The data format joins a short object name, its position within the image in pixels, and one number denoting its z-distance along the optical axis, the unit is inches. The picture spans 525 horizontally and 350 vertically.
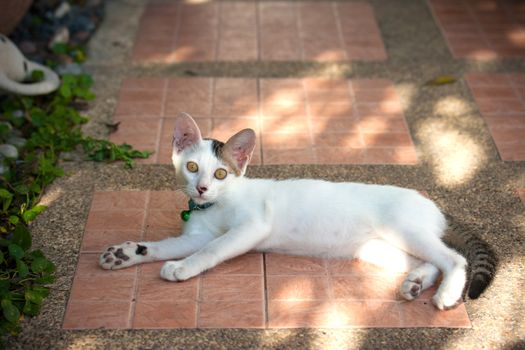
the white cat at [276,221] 132.9
